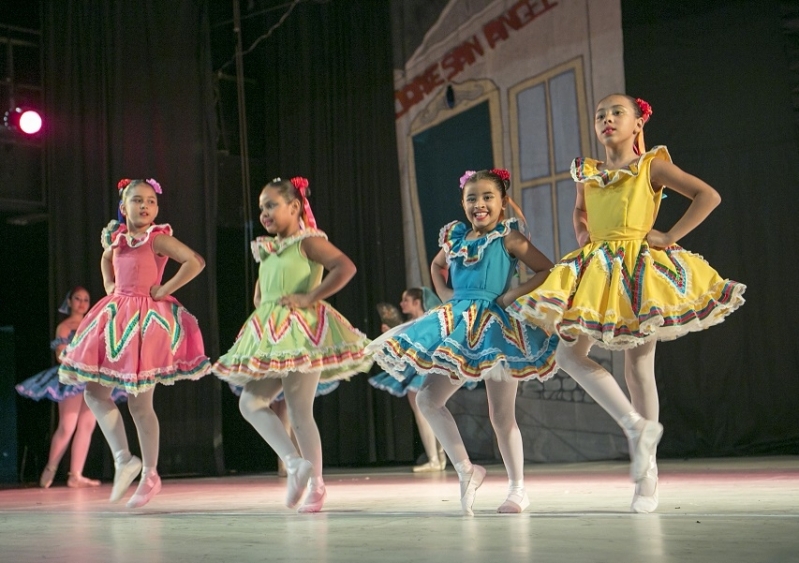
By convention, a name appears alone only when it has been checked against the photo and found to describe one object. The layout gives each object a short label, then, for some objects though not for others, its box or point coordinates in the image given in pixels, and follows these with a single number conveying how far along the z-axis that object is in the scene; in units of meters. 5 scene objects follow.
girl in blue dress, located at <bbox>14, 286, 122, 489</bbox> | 6.83
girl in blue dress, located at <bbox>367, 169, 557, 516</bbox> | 3.46
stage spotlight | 6.76
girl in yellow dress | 3.30
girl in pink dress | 4.43
